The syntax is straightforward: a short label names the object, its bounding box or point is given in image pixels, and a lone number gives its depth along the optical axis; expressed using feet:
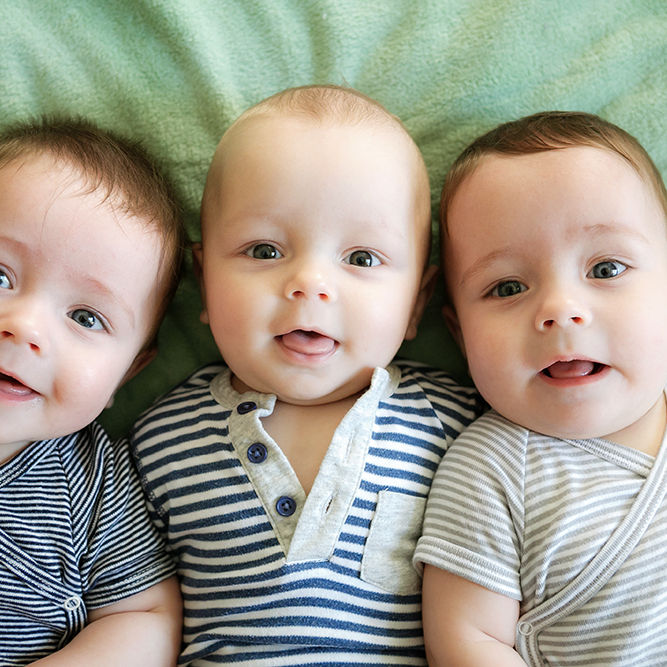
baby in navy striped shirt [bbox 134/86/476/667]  1.34
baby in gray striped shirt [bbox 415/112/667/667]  1.28
